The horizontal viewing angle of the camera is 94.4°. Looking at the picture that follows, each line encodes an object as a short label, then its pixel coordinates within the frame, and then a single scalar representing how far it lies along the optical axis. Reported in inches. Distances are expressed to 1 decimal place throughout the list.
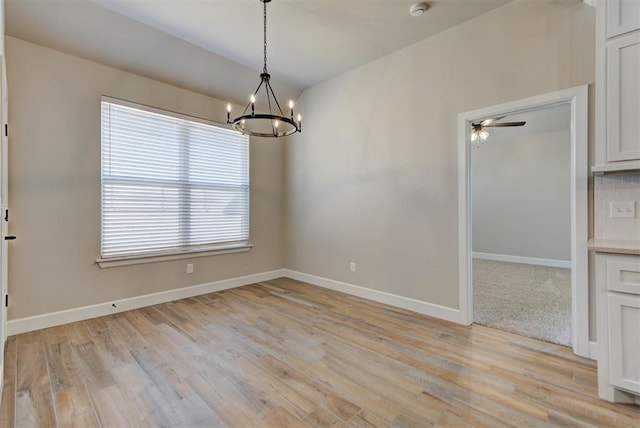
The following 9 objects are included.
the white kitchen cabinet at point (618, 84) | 74.3
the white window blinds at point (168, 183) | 134.2
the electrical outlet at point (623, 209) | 83.0
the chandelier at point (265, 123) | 177.5
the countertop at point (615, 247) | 68.9
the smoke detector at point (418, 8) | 108.6
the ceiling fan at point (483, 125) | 152.6
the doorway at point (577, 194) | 93.9
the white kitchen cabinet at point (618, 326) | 69.2
